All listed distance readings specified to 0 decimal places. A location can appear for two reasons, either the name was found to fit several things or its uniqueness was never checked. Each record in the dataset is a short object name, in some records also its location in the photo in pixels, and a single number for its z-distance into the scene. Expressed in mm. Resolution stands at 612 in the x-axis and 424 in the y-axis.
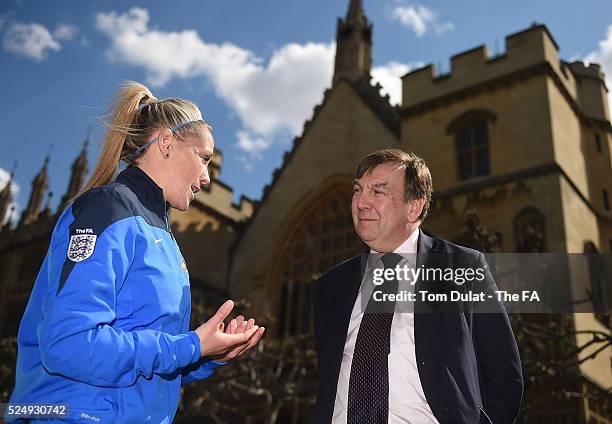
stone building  13133
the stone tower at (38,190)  28578
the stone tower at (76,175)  26125
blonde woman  1748
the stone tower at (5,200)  28500
